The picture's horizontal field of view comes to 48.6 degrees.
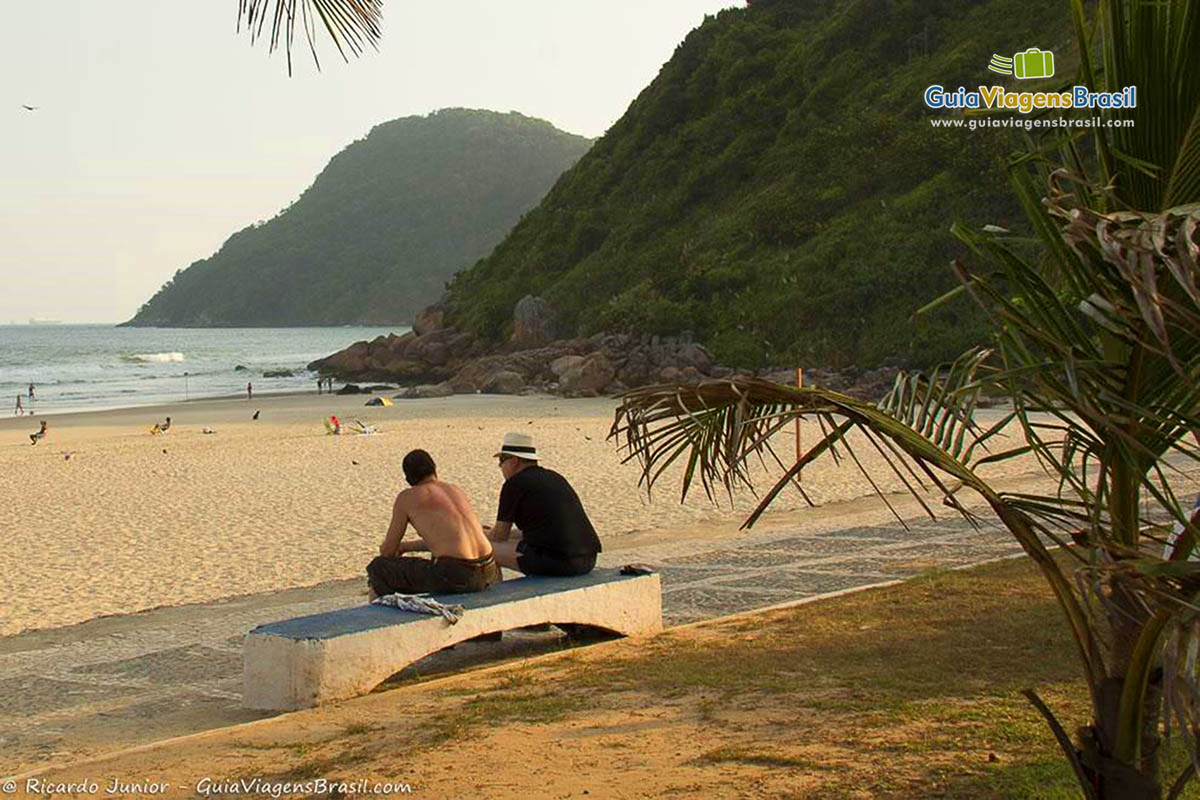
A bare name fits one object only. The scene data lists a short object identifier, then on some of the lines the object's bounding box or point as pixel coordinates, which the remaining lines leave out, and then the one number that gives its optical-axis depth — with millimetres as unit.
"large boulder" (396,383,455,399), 38781
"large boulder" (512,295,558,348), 45344
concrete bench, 5609
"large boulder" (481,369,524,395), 37625
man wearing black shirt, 7000
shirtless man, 6500
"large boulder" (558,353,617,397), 35188
